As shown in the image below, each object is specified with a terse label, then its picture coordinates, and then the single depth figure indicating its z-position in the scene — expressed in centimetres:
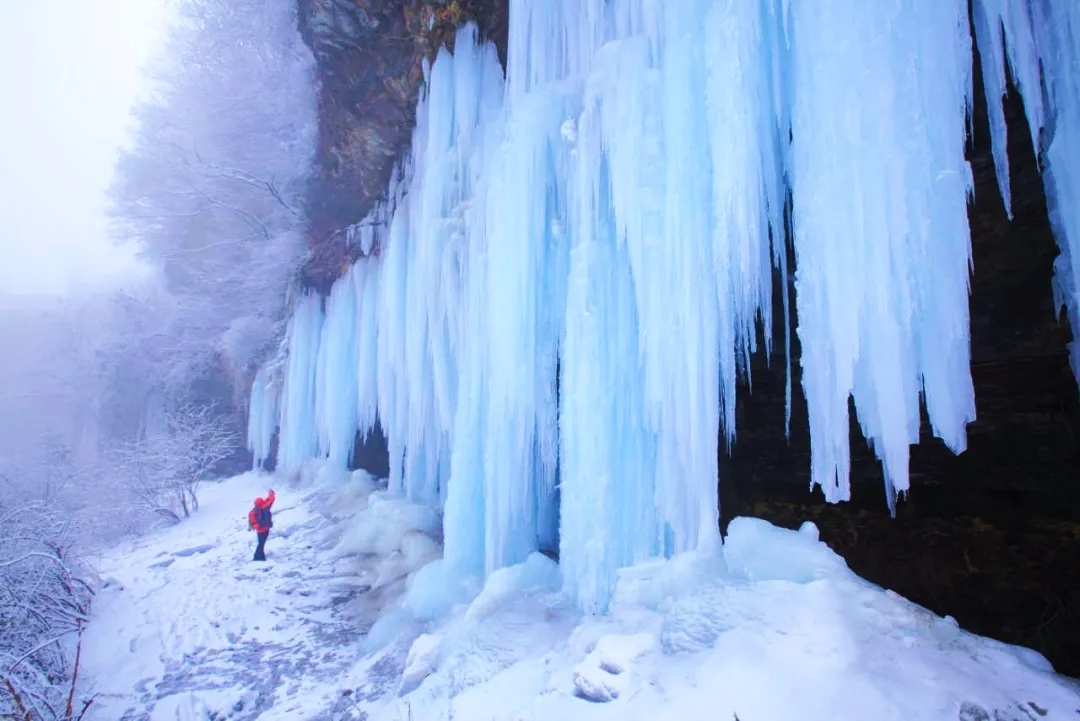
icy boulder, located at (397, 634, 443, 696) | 454
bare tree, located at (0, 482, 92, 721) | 517
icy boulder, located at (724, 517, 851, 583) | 352
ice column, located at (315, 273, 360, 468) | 1155
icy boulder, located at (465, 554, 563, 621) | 488
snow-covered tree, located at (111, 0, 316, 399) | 1318
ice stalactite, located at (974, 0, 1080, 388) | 271
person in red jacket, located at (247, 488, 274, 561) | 890
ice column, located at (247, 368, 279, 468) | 1609
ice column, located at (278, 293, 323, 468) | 1312
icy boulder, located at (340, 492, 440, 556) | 832
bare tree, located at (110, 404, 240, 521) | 1454
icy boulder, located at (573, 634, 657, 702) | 317
